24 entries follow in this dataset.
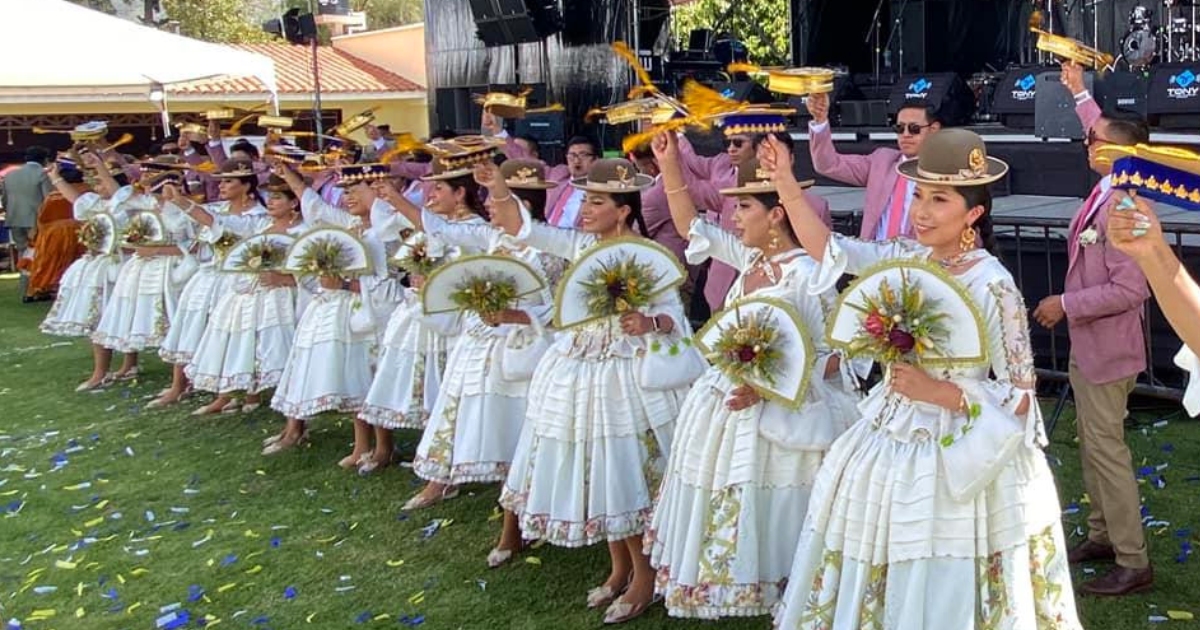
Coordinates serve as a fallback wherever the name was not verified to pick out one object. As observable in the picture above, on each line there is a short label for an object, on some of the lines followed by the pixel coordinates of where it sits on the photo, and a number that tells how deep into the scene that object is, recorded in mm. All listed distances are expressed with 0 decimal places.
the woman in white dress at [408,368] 6000
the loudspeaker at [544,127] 12211
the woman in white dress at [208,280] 7723
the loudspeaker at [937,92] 10867
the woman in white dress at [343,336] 6391
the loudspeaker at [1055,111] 8953
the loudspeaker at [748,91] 11469
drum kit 11250
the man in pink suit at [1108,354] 4098
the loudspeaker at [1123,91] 9539
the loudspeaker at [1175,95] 9102
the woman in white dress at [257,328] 7133
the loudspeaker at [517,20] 13344
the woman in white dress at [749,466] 3602
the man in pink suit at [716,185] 5280
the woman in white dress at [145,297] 8492
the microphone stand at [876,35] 15344
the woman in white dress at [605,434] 4270
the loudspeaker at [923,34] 14852
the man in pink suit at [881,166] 4852
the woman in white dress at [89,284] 9016
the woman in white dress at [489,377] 5027
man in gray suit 13773
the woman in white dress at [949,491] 3027
